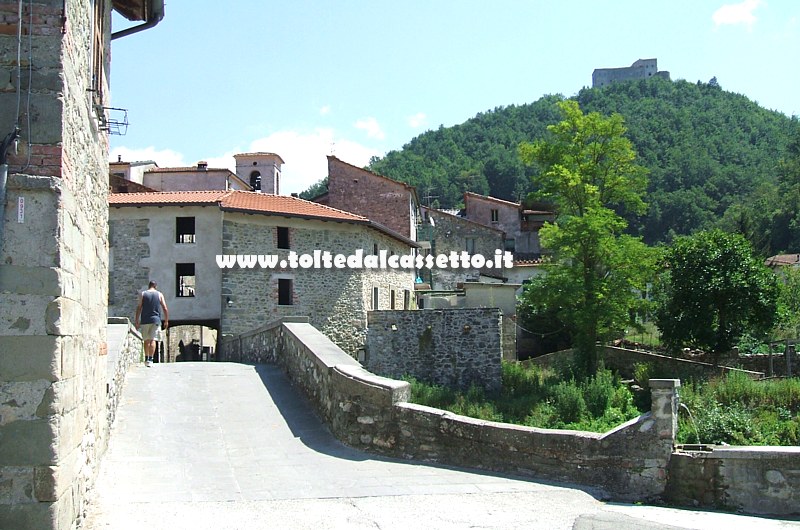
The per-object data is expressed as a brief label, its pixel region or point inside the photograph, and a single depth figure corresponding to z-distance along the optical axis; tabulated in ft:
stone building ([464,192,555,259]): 181.47
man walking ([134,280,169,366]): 55.62
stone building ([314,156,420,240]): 135.33
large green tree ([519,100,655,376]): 99.30
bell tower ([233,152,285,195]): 152.25
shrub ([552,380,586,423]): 81.81
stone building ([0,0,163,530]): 16.63
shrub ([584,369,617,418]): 83.30
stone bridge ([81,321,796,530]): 23.67
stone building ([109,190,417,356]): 95.30
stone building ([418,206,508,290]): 165.58
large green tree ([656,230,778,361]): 98.58
